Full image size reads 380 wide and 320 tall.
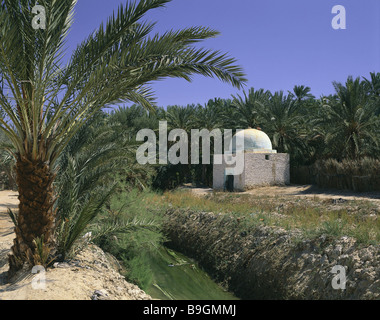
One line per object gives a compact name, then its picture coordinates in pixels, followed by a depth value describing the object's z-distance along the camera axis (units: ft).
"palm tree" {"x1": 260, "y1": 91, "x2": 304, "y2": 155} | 92.58
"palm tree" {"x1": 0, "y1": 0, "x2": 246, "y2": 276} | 18.60
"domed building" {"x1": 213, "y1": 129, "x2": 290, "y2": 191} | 79.97
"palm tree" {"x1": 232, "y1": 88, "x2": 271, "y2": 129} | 101.45
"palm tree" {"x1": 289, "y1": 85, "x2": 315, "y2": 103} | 138.62
